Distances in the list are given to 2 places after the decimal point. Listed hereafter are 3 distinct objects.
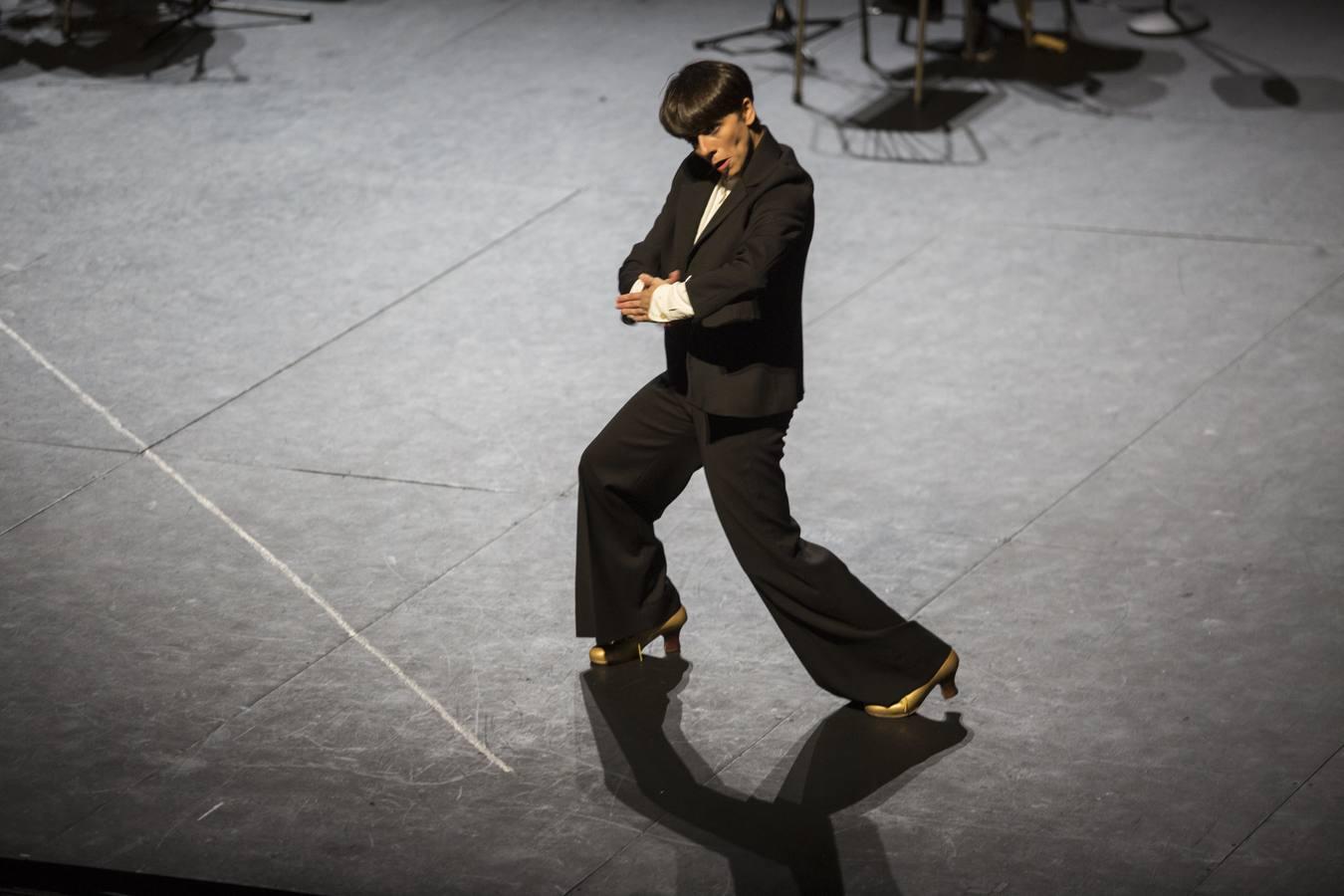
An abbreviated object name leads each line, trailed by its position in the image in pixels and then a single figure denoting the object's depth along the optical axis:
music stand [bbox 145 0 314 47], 21.47
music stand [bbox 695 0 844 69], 20.42
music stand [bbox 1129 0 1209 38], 19.97
